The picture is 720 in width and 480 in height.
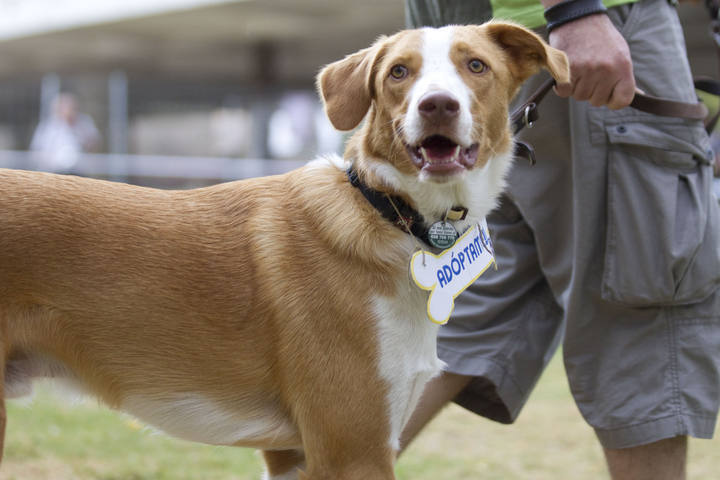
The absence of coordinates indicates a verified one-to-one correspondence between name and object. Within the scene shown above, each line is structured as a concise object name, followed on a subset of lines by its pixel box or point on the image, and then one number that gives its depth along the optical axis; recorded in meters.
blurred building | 17.58
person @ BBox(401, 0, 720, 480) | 2.56
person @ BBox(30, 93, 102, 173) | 13.38
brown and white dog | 2.17
